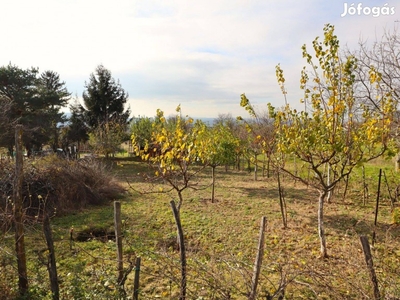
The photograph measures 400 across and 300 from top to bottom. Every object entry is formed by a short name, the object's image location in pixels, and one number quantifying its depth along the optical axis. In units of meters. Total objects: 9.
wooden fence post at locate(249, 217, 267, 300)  2.46
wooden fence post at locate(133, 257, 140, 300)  2.97
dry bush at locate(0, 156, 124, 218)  7.66
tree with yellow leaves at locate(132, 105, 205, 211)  5.02
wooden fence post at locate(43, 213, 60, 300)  3.06
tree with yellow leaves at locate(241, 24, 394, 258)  4.06
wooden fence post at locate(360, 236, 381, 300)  2.44
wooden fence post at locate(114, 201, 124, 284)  3.57
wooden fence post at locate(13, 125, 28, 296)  3.10
